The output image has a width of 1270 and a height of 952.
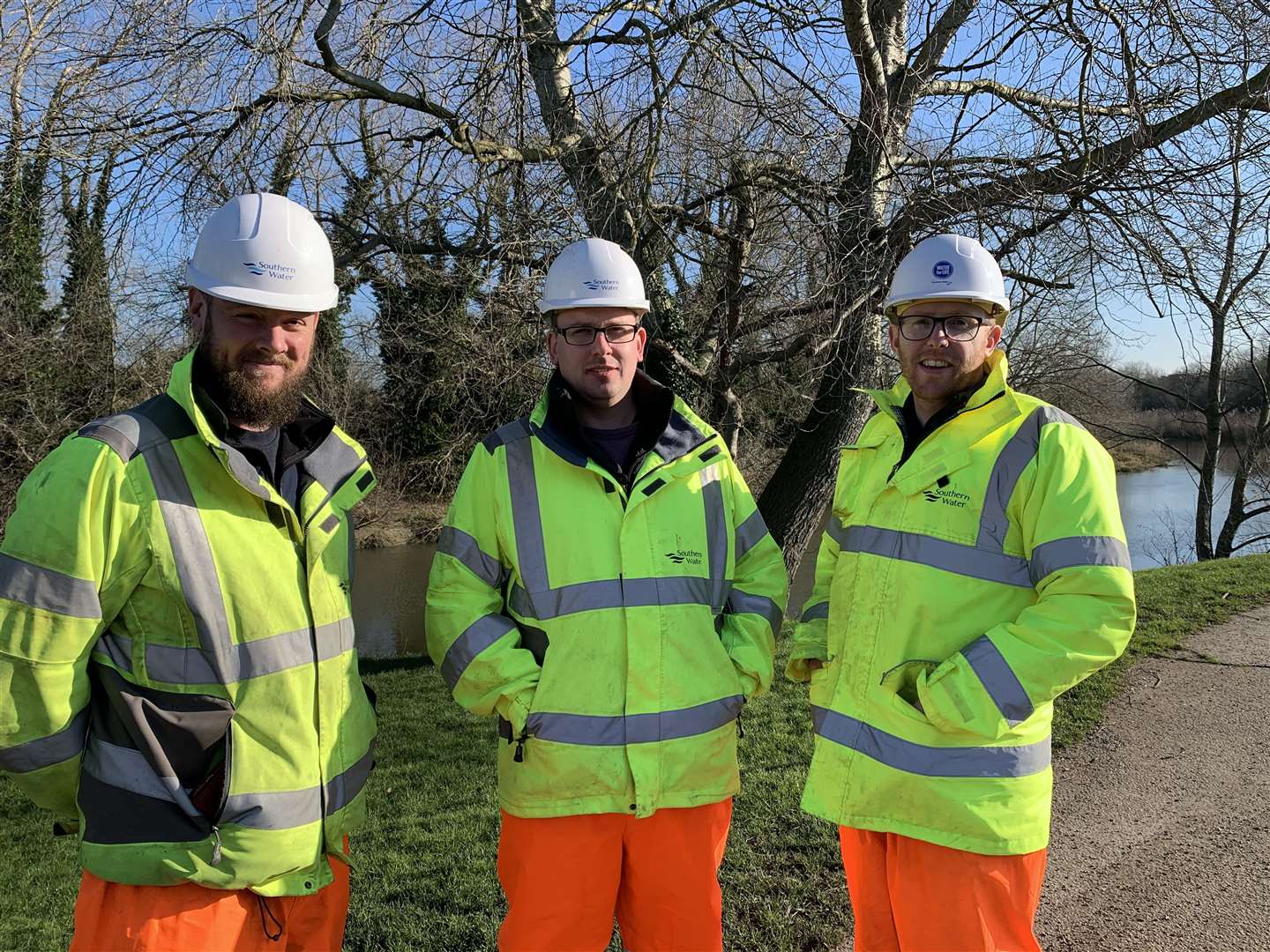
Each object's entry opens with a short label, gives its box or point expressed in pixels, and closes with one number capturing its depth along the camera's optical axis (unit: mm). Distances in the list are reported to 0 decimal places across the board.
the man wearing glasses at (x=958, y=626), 2186
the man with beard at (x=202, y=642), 1878
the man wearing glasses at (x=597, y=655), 2412
